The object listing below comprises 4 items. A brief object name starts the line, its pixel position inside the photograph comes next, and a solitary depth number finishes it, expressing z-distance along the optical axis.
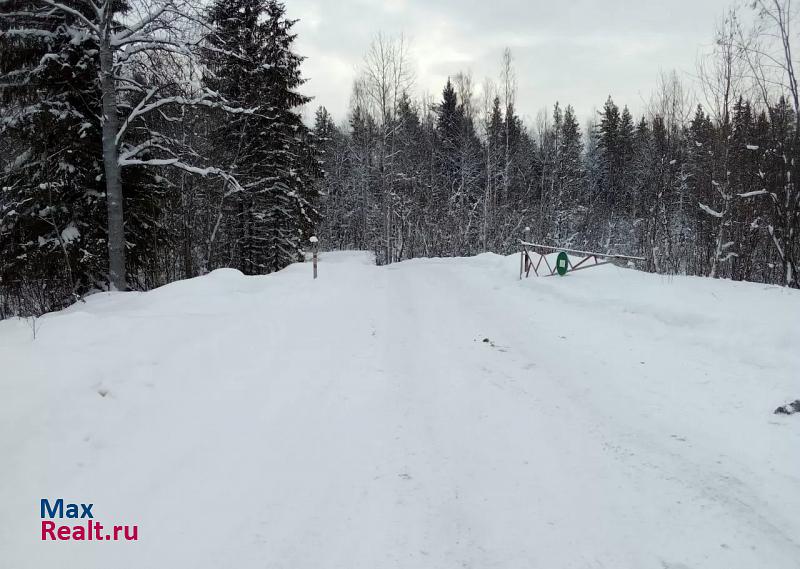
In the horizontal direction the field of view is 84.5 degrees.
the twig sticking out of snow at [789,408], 4.46
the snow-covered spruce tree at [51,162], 10.24
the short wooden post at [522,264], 14.79
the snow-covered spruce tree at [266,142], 18.98
